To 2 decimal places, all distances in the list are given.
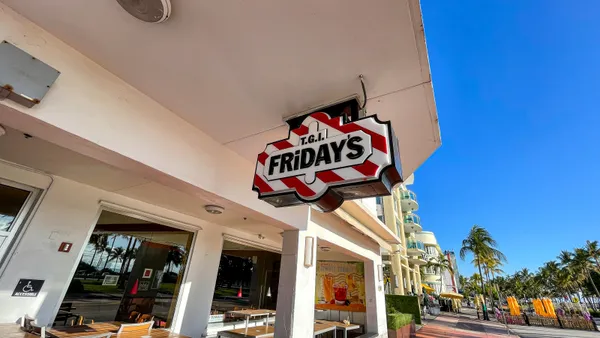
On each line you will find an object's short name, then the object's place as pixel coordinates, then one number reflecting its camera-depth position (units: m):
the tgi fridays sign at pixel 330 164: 1.83
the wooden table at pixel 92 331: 3.49
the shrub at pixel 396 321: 8.88
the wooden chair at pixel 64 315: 6.05
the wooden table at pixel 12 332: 2.92
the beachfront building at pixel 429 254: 41.62
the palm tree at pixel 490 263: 23.69
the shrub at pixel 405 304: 12.48
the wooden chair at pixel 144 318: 6.43
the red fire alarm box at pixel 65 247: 3.94
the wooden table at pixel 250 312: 6.49
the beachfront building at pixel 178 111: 1.78
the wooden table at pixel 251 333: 5.45
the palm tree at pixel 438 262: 34.82
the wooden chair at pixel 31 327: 3.02
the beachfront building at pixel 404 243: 22.59
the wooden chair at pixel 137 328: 3.96
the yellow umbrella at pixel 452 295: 25.92
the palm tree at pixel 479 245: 23.47
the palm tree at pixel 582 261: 33.88
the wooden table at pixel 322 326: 6.13
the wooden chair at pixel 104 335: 3.55
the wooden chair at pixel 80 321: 4.86
